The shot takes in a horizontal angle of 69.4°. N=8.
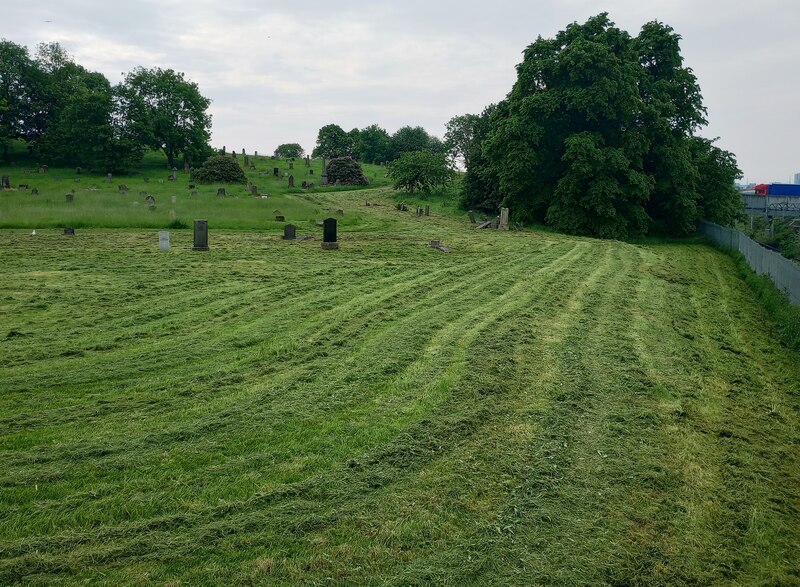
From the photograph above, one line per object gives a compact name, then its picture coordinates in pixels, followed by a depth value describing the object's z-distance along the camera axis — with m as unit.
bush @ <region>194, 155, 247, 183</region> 47.97
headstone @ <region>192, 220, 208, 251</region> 19.14
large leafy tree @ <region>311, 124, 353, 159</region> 95.62
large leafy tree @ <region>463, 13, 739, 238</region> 29.31
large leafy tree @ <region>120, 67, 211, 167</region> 58.22
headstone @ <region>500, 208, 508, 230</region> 30.52
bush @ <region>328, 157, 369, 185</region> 55.41
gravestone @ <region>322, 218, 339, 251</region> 20.23
